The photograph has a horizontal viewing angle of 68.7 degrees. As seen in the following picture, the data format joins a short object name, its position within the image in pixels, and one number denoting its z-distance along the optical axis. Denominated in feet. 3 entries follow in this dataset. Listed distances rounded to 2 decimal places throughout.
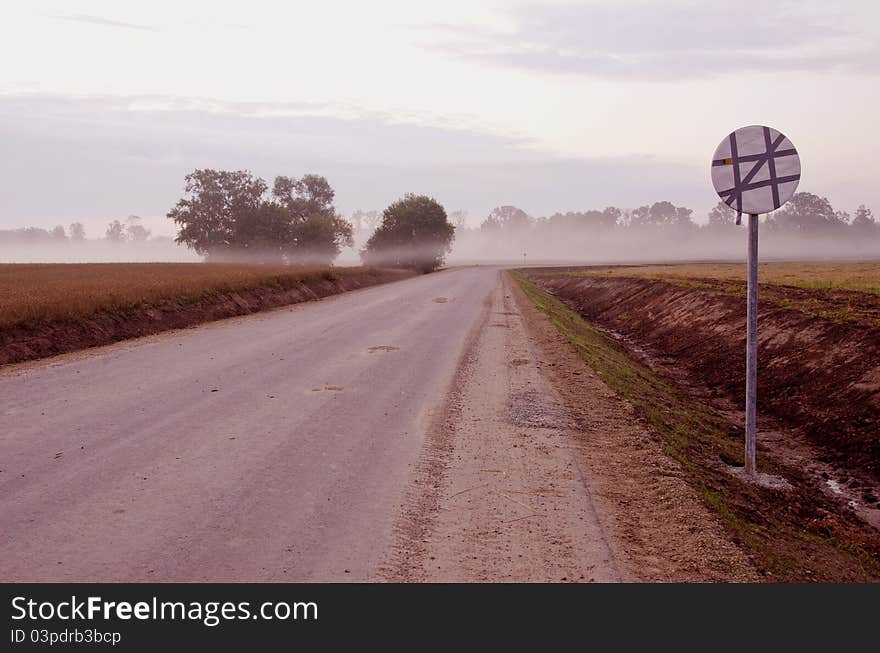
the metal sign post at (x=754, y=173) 21.07
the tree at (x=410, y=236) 276.41
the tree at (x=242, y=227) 285.02
